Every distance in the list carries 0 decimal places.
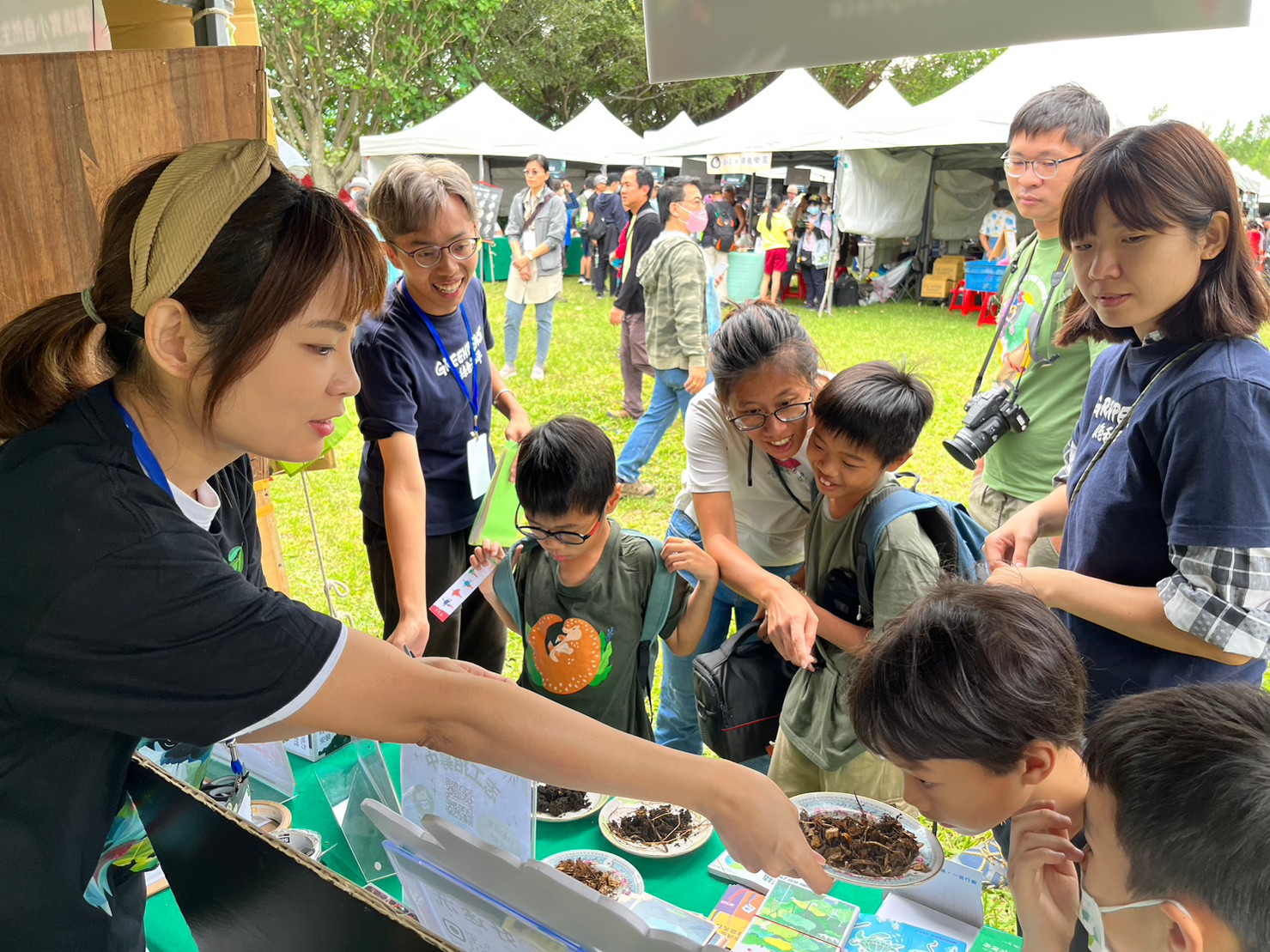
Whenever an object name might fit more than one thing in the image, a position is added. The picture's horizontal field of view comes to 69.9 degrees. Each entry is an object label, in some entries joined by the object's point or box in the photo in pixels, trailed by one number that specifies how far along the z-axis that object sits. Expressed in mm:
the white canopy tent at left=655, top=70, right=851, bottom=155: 11648
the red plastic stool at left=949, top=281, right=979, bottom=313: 12641
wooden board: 1667
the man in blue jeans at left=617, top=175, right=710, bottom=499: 5121
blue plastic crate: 11812
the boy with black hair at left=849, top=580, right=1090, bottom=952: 1240
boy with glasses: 1905
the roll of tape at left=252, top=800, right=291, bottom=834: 1584
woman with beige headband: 810
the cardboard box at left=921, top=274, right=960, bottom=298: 13172
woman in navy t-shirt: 1298
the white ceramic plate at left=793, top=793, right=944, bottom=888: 1450
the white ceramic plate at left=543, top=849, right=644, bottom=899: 1487
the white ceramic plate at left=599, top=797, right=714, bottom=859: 1559
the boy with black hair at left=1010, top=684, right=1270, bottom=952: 833
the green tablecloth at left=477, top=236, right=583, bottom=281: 13789
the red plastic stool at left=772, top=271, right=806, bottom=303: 14016
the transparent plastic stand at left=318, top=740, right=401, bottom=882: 1403
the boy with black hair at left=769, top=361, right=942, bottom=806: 1795
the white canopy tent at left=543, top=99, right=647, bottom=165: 14938
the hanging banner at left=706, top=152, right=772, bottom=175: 12375
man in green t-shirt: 2340
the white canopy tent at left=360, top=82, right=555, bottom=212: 13906
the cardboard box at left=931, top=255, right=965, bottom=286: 13250
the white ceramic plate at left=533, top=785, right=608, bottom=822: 1659
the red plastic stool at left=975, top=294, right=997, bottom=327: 11238
